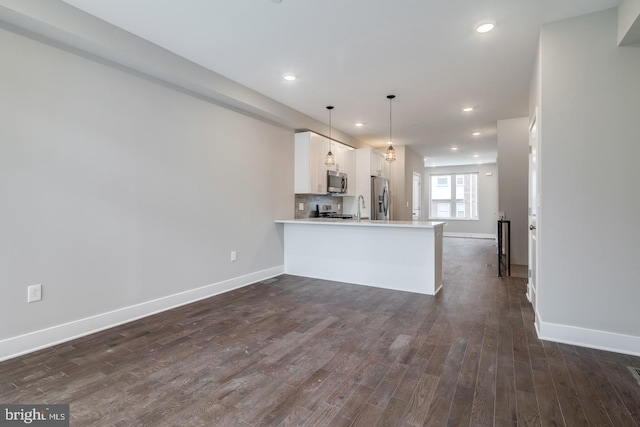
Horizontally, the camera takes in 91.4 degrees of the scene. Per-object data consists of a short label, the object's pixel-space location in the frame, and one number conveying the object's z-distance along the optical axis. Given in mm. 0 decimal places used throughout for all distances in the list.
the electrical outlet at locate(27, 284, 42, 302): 2428
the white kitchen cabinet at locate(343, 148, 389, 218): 6746
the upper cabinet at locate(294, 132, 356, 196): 5332
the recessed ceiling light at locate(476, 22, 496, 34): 2629
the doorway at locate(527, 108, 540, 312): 3332
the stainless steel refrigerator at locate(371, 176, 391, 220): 6809
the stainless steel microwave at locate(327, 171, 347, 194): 5859
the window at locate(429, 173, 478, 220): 11180
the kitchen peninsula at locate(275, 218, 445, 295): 4004
